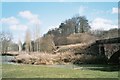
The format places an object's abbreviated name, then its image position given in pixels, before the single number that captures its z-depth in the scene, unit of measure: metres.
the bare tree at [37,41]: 23.27
